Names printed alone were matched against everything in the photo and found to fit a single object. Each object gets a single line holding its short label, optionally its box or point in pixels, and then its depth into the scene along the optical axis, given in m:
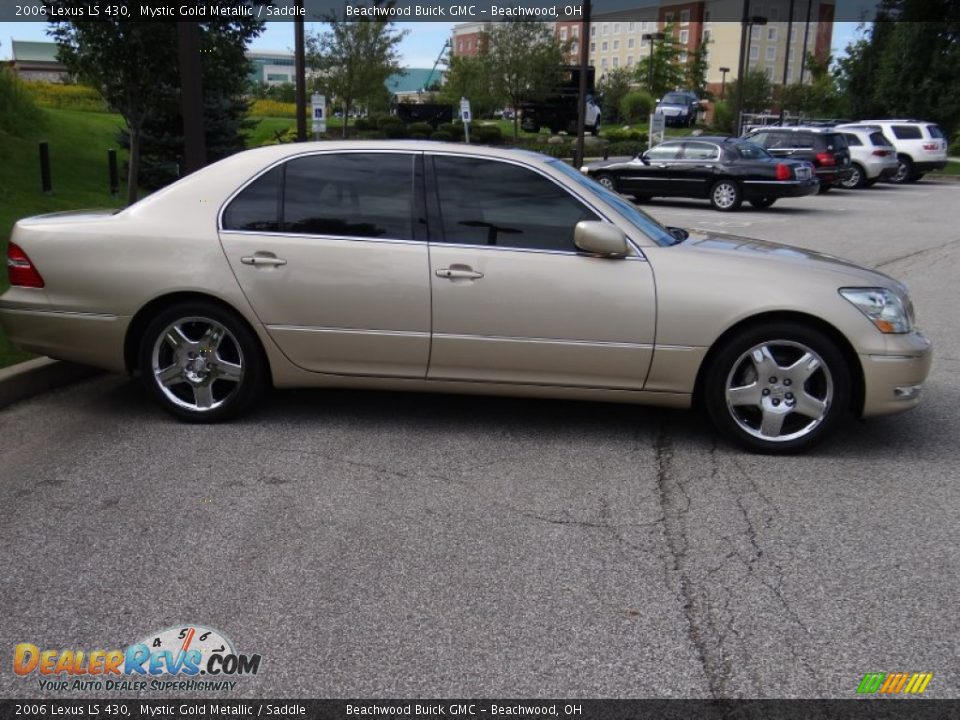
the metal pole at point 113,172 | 17.56
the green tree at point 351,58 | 33.06
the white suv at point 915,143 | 31.88
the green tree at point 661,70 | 67.25
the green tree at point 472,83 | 39.41
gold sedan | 5.15
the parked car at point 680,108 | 58.56
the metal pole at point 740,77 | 33.82
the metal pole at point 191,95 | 8.37
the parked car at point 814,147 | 26.64
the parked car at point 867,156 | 29.58
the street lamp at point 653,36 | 51.53
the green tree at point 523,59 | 38.38
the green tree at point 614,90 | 65.88
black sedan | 21.81
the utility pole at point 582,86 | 25.85
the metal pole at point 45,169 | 15.21
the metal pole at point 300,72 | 16.77
